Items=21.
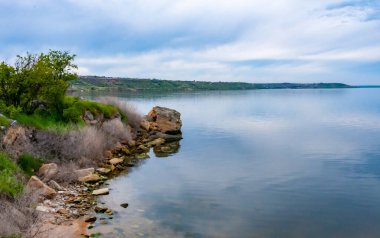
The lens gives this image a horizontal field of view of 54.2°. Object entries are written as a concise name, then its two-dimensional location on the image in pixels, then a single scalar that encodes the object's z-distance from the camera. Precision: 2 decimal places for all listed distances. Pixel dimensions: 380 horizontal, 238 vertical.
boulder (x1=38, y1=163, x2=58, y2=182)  20.38
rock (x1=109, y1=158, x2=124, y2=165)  27.87
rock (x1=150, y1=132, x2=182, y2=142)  43.62
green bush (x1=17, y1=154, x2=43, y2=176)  19.95
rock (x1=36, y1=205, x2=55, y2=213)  16.17
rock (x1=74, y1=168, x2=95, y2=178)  22.66
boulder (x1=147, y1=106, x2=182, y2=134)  46.75
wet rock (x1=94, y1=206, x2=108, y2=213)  17.55
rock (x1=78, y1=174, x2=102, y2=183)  22.24
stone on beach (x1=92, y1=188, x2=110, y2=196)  20.30
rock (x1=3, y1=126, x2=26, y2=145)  20.31
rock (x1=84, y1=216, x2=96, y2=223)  16.12
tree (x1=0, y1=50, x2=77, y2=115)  26.28
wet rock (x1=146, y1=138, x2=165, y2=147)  38.64
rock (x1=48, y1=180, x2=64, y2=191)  19.83
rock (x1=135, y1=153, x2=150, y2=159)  32.23
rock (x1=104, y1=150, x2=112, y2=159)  29.58
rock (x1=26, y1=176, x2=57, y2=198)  17.92
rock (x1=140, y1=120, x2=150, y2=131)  46.06
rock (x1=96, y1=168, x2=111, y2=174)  25.13
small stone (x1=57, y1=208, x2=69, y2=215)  16.71
